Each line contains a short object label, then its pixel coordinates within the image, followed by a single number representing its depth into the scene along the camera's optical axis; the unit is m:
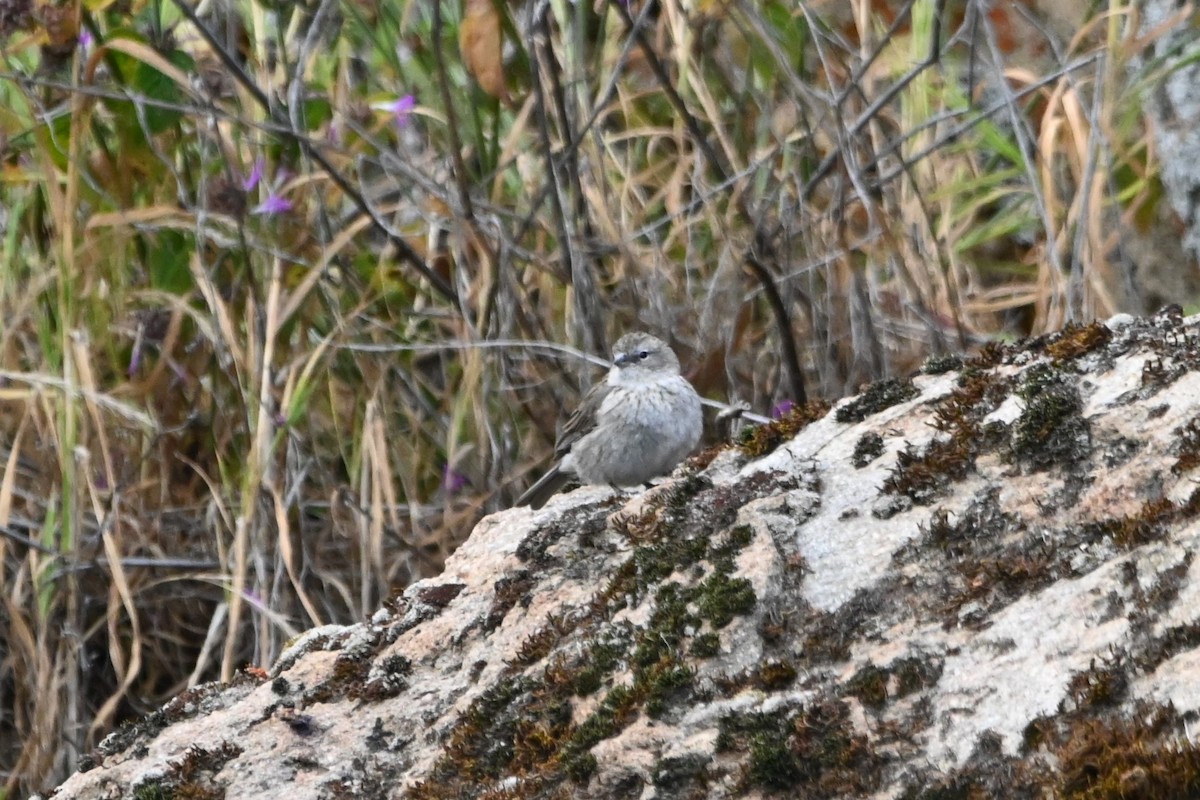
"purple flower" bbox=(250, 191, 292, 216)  11.51
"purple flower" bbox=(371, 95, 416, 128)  11.66
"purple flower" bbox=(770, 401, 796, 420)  10.64
